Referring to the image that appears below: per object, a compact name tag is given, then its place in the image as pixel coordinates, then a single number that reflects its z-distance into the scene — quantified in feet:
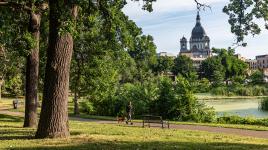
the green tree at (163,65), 515.91
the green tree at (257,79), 405.59
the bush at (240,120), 102.09
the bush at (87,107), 151.12
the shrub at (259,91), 284.24
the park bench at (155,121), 85.06
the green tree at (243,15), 59.31
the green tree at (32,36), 70.38
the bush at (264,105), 159.02
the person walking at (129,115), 97.98
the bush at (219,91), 297.94
